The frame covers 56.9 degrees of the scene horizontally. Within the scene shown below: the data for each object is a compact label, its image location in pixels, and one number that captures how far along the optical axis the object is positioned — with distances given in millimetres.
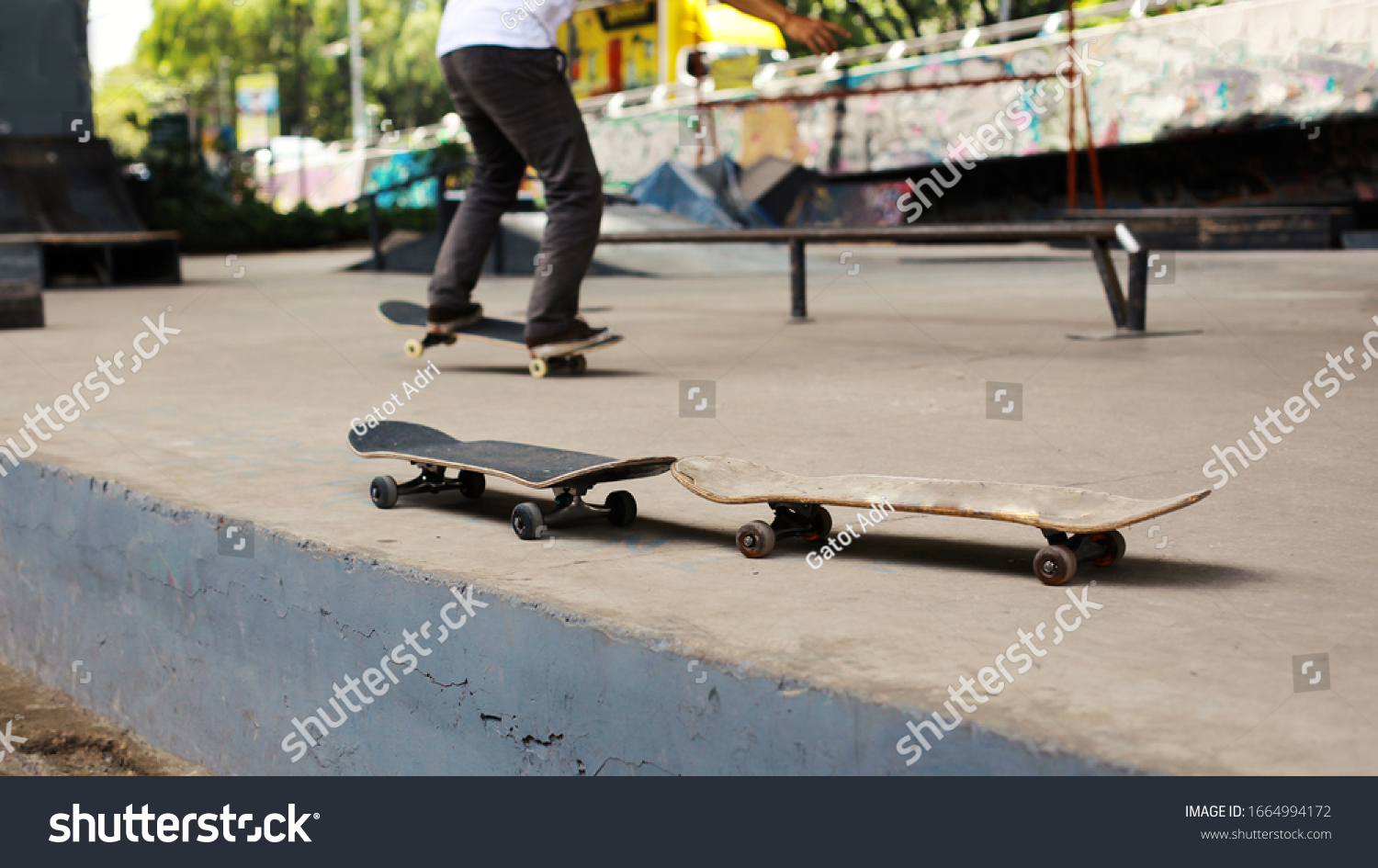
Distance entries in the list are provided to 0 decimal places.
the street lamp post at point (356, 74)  47034
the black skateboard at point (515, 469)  2148
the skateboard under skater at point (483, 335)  4574
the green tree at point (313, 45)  47344
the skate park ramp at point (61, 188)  11023
